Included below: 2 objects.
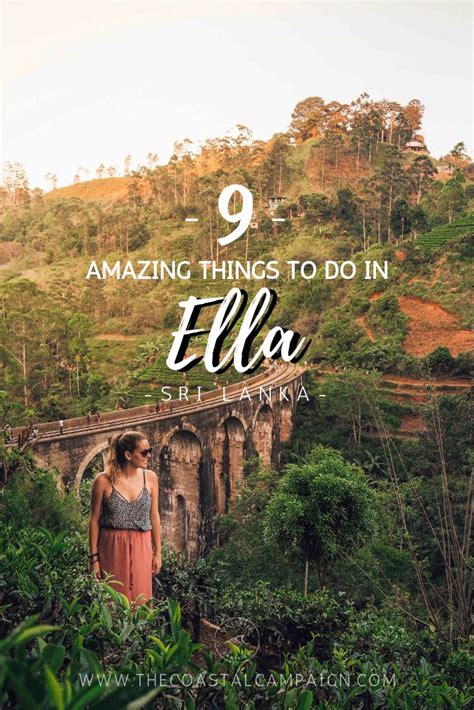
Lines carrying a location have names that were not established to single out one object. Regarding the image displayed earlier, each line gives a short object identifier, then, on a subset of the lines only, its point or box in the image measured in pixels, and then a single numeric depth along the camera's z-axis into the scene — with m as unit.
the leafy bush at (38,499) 6.67
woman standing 4.02
